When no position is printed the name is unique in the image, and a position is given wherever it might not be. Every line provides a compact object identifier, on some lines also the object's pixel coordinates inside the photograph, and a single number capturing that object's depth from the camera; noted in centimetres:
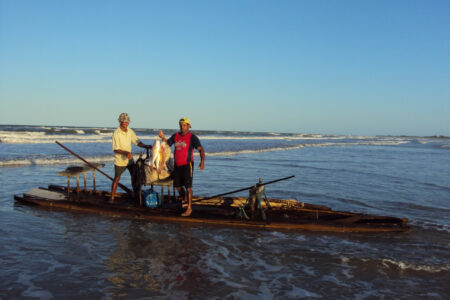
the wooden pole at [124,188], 835
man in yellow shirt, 784
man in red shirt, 738
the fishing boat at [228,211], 697
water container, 789
